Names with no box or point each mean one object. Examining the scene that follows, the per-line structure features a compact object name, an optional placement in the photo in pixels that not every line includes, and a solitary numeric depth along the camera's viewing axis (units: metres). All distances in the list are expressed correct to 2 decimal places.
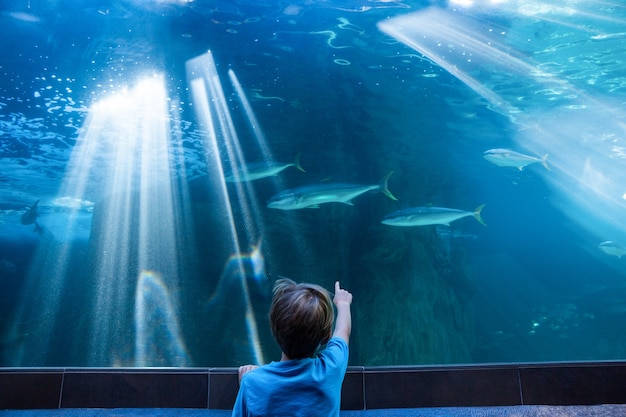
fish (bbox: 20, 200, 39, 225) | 19.48
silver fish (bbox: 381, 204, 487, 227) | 8.28
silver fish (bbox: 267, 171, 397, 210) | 8.26
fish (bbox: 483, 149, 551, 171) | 10.39
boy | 1.48
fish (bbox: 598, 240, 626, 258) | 12.32
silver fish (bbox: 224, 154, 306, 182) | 8.88
